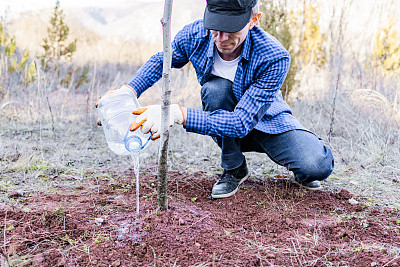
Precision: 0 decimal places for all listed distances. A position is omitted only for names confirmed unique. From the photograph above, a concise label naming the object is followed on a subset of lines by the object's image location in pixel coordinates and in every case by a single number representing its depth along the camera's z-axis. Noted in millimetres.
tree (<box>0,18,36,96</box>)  4825
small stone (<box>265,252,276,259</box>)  1593
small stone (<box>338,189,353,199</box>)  2467
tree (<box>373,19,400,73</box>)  5688
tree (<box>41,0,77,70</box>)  6555
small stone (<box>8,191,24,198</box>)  2229
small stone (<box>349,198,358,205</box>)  2354
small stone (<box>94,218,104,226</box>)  1855
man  1855
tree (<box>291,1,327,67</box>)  6660
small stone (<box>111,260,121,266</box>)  1494
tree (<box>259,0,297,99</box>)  4227
